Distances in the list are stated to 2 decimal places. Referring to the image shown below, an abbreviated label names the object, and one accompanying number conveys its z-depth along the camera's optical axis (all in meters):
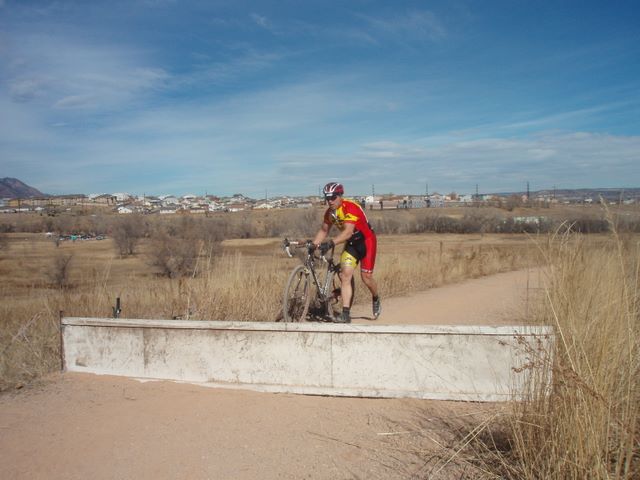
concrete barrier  5.35
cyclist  7.45
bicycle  7.46
